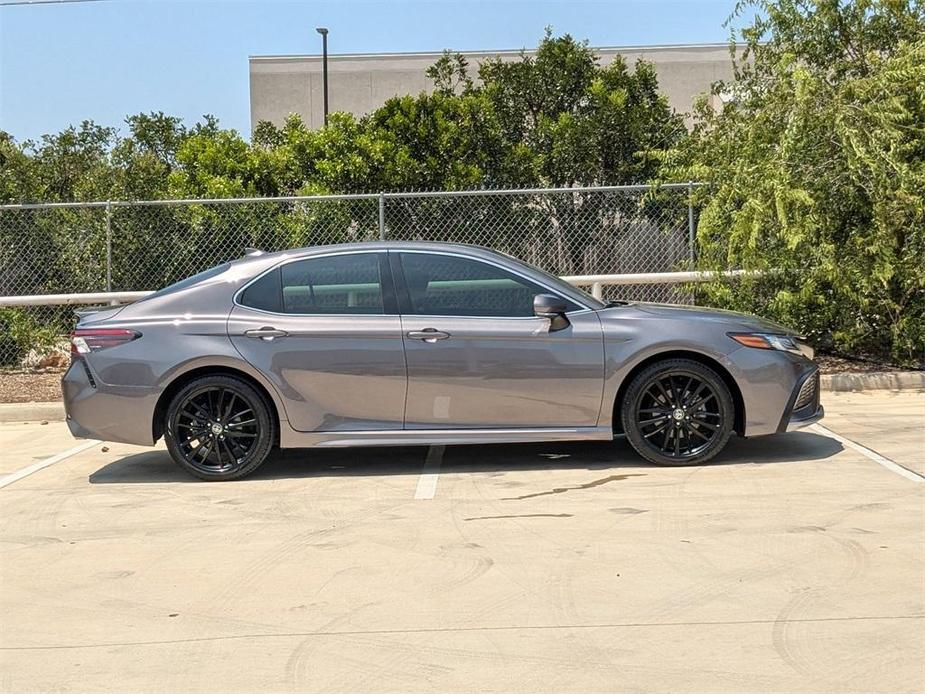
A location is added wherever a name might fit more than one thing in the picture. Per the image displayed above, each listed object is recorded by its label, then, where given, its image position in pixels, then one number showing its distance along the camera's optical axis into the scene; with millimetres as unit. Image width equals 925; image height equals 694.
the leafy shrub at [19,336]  13406
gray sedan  7762
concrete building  31453
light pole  31219
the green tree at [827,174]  10820
